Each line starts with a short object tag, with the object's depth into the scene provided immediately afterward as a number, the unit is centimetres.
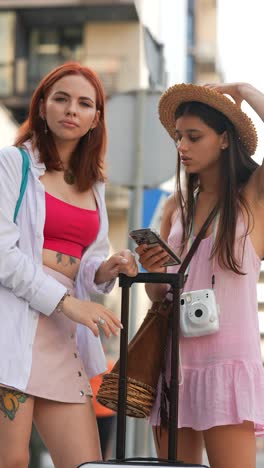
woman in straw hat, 663
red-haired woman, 646
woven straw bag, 665
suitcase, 620
